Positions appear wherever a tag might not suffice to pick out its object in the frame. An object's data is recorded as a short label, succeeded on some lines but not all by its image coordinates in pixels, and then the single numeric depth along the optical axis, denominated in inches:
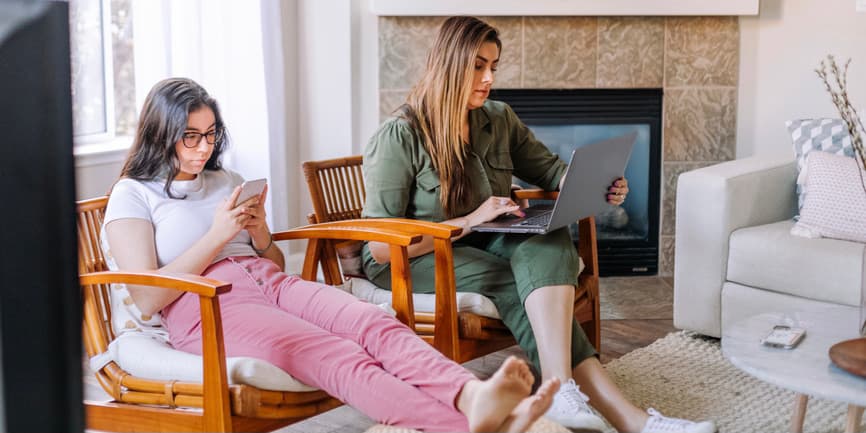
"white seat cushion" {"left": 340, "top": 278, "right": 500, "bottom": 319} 92.9
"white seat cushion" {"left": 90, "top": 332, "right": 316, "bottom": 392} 72.7
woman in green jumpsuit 89.4
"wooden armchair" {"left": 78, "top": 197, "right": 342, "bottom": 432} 70.3
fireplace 159.5
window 127.7
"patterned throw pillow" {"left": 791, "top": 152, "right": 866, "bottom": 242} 112.1
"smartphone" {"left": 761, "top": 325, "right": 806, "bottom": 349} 76.0
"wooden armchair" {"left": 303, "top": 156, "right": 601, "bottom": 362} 89.0
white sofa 109.3
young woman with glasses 72.2
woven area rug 96.9
